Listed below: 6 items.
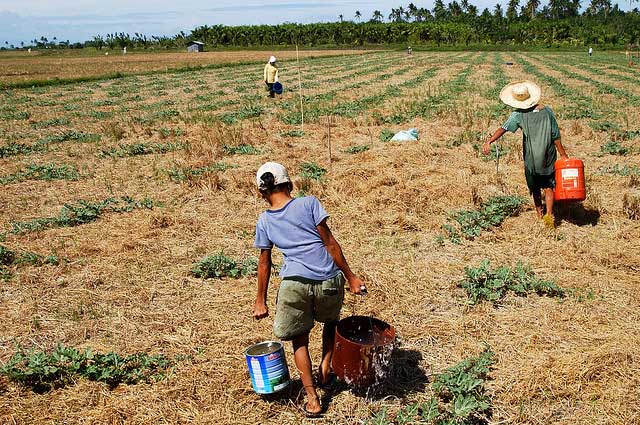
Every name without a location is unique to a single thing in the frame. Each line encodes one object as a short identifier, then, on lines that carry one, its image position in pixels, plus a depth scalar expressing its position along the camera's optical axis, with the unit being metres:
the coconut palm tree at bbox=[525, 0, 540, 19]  134.12
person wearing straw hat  6.62
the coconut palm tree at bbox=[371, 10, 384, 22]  169.25
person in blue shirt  3.47
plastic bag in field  11.69
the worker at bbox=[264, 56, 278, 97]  19.67
